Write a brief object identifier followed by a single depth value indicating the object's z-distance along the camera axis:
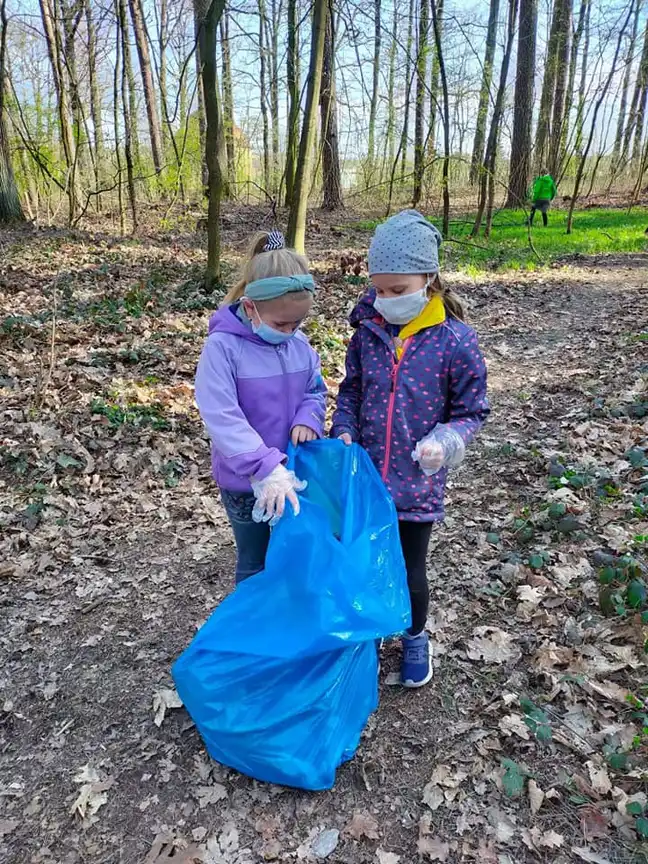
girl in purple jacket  1.91
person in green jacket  13.41
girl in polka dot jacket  1.96
